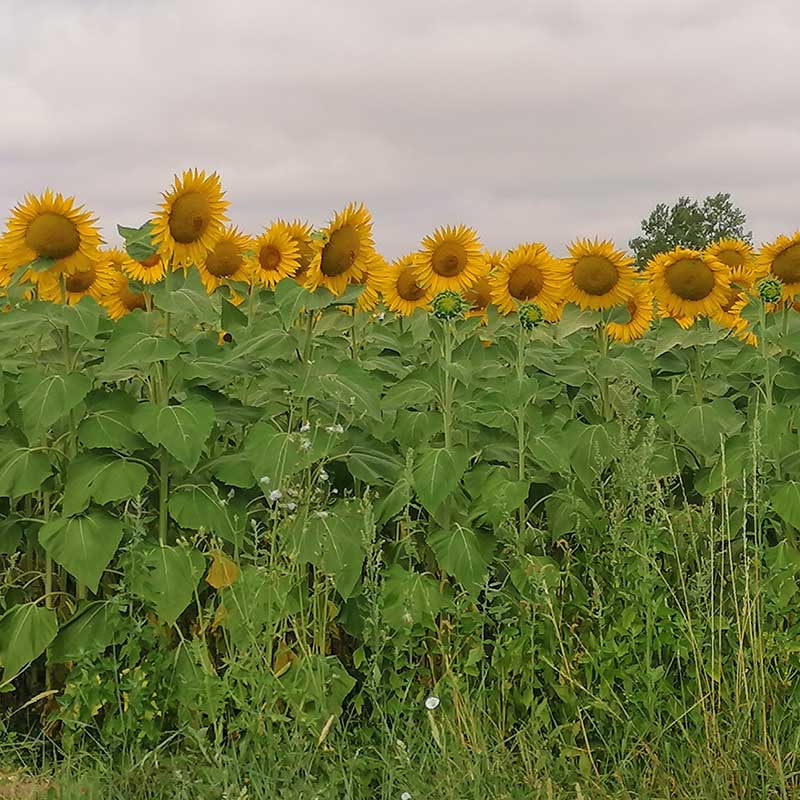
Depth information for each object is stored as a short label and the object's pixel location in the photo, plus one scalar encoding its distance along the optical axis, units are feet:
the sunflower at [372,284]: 16.78
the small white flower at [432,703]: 12.49
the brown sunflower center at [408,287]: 20.86
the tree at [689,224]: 192.75
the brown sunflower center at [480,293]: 21.65
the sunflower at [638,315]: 19.43
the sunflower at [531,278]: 18.67
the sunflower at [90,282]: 18.48
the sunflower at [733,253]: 21.83
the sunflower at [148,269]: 16.39
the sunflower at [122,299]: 19.81
